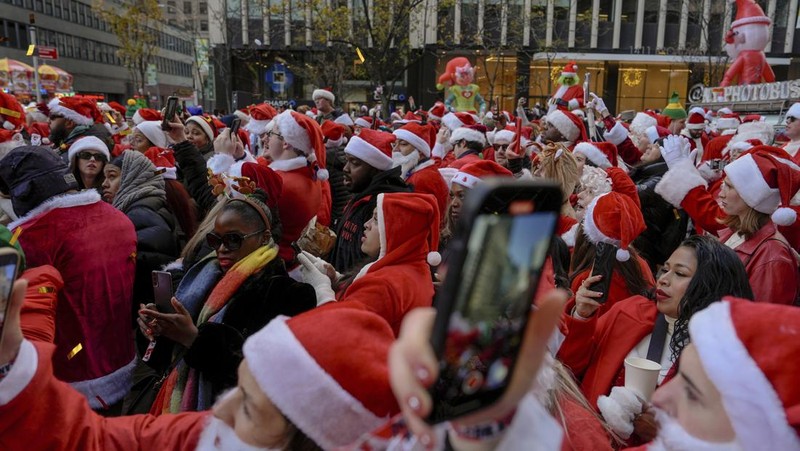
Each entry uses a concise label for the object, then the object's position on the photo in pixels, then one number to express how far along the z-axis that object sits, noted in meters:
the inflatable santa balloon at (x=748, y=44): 14.23
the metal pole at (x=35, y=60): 16.28
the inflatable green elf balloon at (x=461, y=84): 16.33
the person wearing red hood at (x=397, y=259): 2.80
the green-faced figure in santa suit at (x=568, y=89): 11.65
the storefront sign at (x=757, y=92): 11.14
